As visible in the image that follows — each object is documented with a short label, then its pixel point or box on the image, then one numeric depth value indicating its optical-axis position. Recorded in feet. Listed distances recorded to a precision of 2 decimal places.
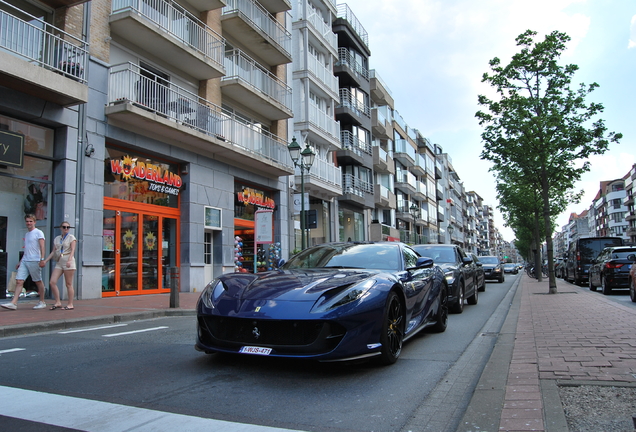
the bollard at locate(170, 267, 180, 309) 35.01
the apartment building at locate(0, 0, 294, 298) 38.91
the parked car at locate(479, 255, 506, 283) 85.39
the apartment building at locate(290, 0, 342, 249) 81.00
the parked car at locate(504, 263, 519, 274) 163.73
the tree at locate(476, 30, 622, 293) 54.65
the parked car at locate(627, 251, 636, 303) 38.63
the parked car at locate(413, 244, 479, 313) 32.84
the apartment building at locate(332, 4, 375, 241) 100.83
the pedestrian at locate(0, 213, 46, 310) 30.78
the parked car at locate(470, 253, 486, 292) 50.21
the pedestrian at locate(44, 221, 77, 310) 31.56
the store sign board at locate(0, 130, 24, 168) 35.29
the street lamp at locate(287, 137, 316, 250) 54.75
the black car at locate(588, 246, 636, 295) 46.47
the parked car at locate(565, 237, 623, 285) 67.15
